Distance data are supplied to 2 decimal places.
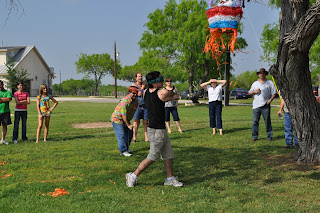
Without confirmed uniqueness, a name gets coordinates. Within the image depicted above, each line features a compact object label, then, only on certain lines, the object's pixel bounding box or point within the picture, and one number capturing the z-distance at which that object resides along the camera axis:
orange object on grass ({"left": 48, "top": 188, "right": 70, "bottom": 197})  4.92
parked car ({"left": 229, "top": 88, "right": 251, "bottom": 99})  46.88
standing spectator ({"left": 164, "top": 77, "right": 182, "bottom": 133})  10.95
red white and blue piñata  7.76
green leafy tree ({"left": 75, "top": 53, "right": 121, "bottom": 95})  80.81
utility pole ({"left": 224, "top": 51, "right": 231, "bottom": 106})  27.80
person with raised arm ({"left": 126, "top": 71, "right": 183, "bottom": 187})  5.23
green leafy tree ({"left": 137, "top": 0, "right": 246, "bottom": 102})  29.83
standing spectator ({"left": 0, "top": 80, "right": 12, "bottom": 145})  9.62
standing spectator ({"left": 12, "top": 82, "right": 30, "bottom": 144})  9.89
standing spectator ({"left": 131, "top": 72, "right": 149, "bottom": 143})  9.15
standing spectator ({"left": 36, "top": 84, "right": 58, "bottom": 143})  9.73
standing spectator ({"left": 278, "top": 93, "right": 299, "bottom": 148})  8.36
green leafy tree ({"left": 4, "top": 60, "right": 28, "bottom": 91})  42.93
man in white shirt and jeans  9.24
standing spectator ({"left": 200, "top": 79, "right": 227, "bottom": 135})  10.72
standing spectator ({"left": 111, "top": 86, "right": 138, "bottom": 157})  7.51
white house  54.25
